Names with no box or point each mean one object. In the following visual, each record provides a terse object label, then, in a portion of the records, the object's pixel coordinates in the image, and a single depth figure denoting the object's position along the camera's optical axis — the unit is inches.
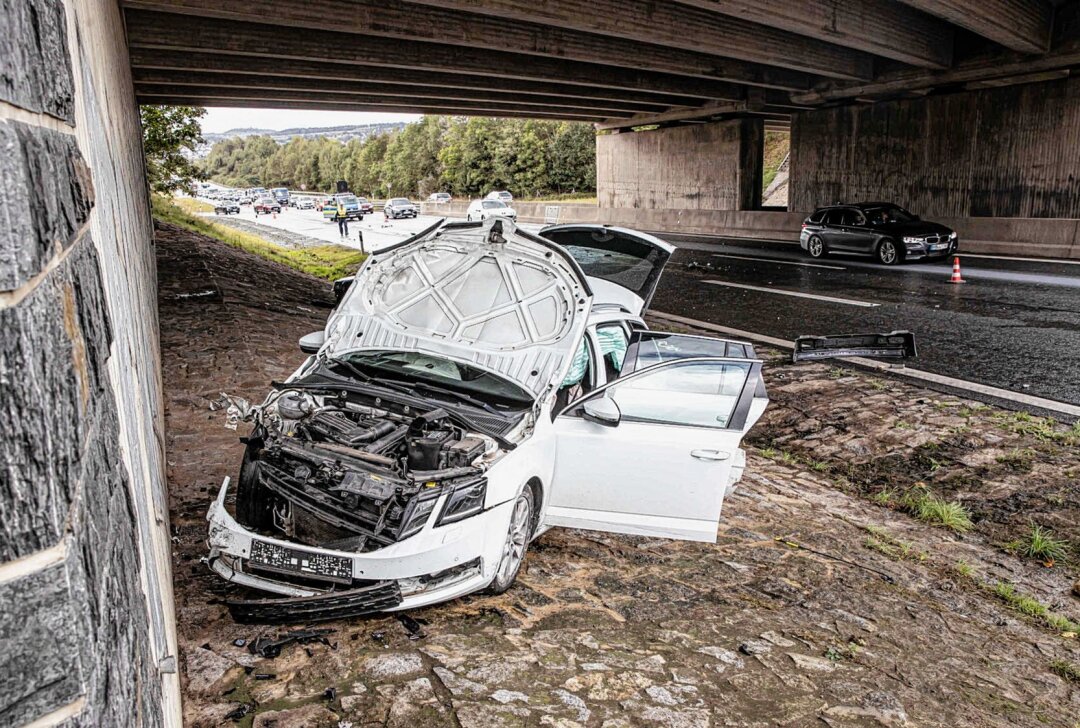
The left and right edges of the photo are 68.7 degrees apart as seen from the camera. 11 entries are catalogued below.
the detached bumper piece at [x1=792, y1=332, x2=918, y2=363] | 377.1
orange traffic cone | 642.2
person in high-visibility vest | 1630.2
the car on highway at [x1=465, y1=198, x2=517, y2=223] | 1451.8
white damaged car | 171.2
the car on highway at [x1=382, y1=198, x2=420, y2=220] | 2107.5
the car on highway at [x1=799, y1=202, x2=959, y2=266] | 771.4
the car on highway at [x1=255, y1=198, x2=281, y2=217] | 2632.9
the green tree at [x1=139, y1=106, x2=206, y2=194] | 1221.7
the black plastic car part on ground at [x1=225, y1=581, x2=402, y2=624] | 163.9
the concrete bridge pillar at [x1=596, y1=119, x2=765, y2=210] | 1248.8
